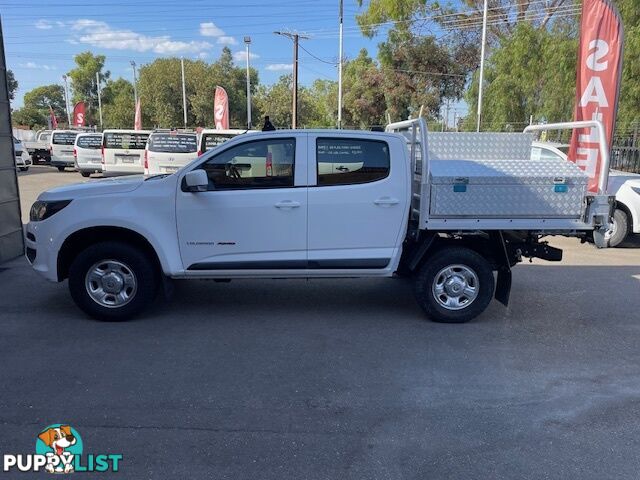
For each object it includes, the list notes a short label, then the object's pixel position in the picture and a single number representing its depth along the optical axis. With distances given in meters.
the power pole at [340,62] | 37.09
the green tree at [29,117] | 94.25
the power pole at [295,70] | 33.22
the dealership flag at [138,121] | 36.47
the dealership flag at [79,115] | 42.09
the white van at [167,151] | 15.02
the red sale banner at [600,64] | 9.37
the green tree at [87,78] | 96.19
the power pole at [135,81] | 66.38
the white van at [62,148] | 24.12
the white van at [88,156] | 20.48
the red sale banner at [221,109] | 26.67
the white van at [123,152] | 18.17
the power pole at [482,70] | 24.99
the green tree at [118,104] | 75.19
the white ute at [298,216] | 5.36
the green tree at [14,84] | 71.36
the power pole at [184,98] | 58.46
